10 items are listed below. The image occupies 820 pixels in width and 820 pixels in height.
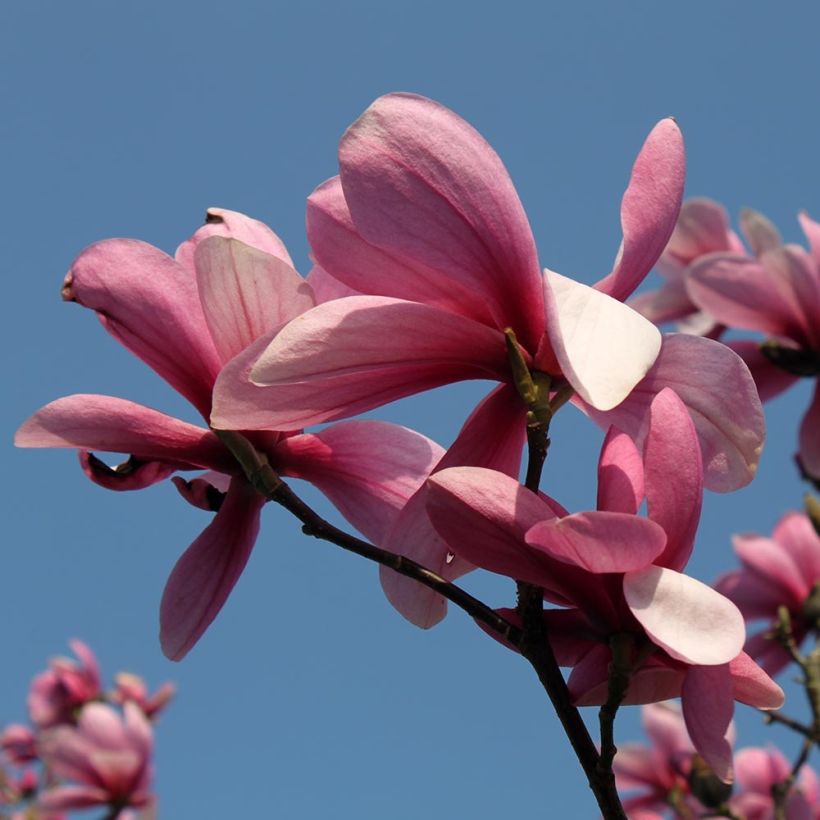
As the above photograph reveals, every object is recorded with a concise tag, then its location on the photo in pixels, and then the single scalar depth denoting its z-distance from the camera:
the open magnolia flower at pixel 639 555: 1.02
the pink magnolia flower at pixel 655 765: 2.63
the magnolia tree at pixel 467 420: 1.04
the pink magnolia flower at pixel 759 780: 2.22
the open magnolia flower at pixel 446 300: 1.06
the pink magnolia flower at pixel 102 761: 3.45
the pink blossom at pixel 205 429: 1.11
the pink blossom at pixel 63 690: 4.04
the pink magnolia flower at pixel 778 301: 2.02
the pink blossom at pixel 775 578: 2.50
